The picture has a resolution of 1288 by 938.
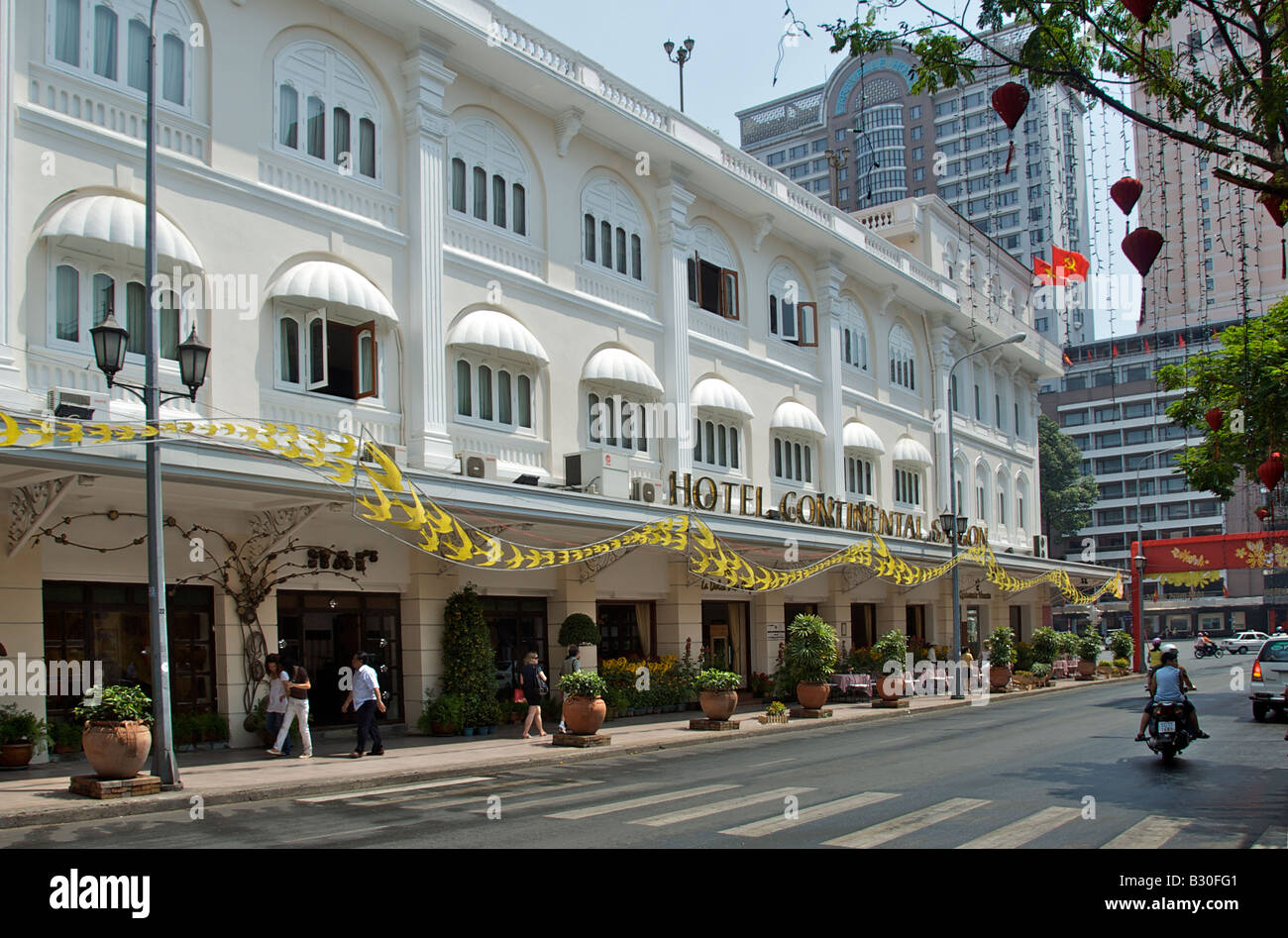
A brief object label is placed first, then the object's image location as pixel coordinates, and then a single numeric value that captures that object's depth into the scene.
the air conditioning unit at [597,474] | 25.08
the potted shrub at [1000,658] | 36.47
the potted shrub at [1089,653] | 44.31
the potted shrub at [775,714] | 25.34
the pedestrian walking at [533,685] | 21.42
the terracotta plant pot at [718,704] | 23.38
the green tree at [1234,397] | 20.86
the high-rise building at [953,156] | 116.38
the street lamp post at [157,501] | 14.38
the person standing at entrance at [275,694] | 18.36
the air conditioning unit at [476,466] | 21.98
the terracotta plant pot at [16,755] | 15.83
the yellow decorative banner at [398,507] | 14.07
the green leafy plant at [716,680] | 23.59
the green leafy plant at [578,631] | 24.91
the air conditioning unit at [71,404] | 15.44
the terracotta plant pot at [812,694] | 26.75
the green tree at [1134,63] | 11.20
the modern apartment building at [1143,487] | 106.38
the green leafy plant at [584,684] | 20.56
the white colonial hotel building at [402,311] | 17.14
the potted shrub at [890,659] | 31.14
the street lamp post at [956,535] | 33.50
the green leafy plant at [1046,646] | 40.78
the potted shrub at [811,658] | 26.61
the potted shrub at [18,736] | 15.87
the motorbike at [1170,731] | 16.14
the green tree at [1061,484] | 90.62
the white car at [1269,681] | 23.36
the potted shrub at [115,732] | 13.92
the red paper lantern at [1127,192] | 10.54
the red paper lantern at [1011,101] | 10.13
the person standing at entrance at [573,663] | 23.81
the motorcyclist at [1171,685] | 16.30
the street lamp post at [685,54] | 36.22
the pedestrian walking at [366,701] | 18.27
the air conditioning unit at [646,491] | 25.95
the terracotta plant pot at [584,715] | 20.38
